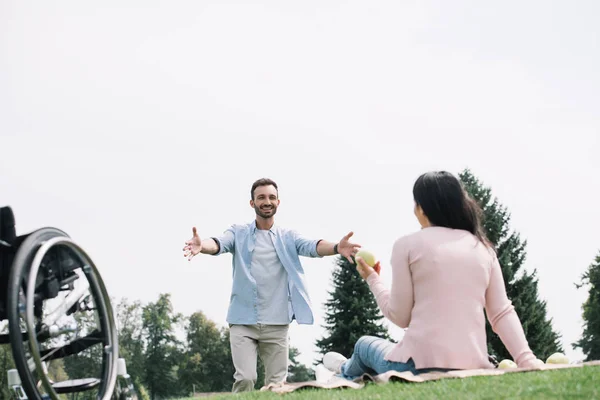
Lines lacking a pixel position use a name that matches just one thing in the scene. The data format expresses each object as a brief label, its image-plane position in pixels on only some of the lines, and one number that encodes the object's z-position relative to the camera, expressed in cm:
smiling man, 867
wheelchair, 436
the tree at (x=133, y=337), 7053
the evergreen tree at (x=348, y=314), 5243
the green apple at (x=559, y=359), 691
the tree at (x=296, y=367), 8294
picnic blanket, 515
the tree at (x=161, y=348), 7419
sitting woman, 528
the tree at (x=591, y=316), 5481
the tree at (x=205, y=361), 7438
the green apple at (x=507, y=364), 639
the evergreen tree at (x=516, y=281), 4659
